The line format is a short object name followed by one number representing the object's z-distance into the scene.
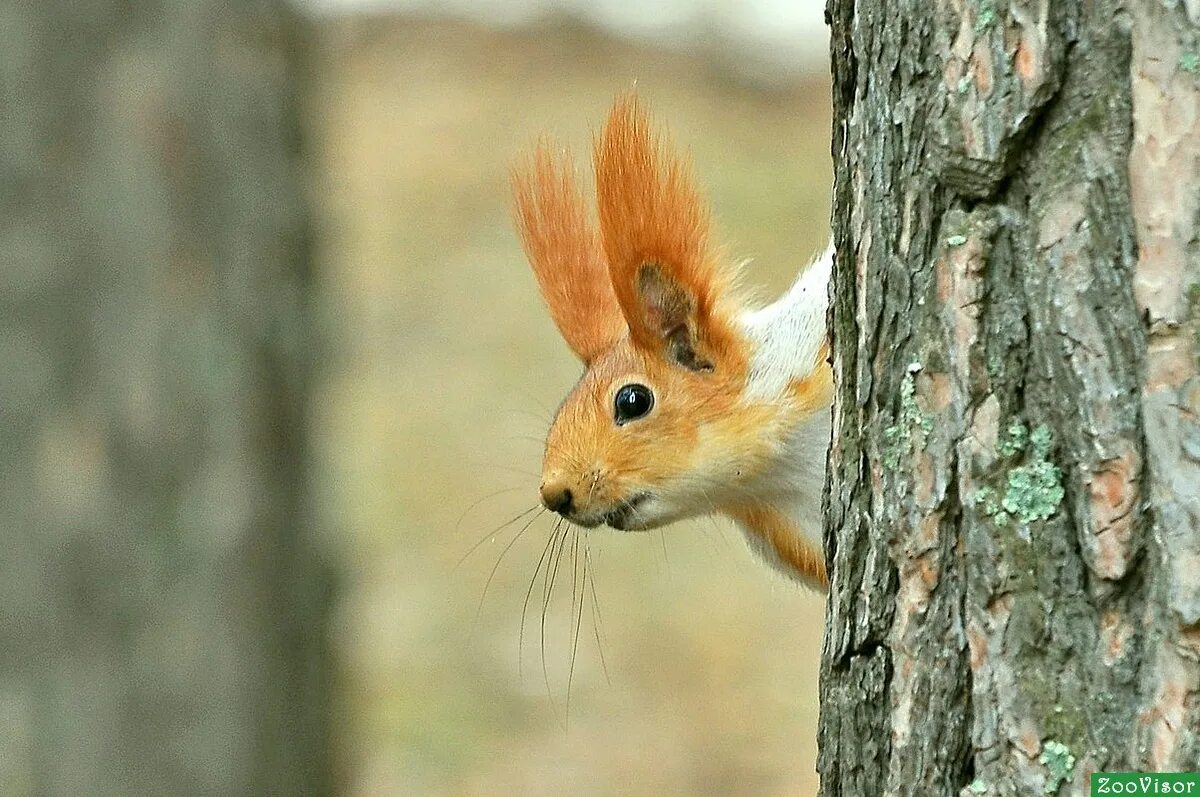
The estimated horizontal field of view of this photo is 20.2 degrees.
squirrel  4.74
